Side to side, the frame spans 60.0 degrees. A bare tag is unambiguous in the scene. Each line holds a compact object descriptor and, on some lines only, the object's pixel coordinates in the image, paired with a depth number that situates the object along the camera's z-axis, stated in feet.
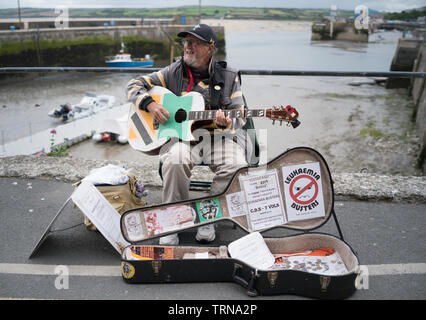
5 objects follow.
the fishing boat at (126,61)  119.55
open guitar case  6.75
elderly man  8.50
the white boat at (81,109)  82.84
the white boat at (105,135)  72.09
